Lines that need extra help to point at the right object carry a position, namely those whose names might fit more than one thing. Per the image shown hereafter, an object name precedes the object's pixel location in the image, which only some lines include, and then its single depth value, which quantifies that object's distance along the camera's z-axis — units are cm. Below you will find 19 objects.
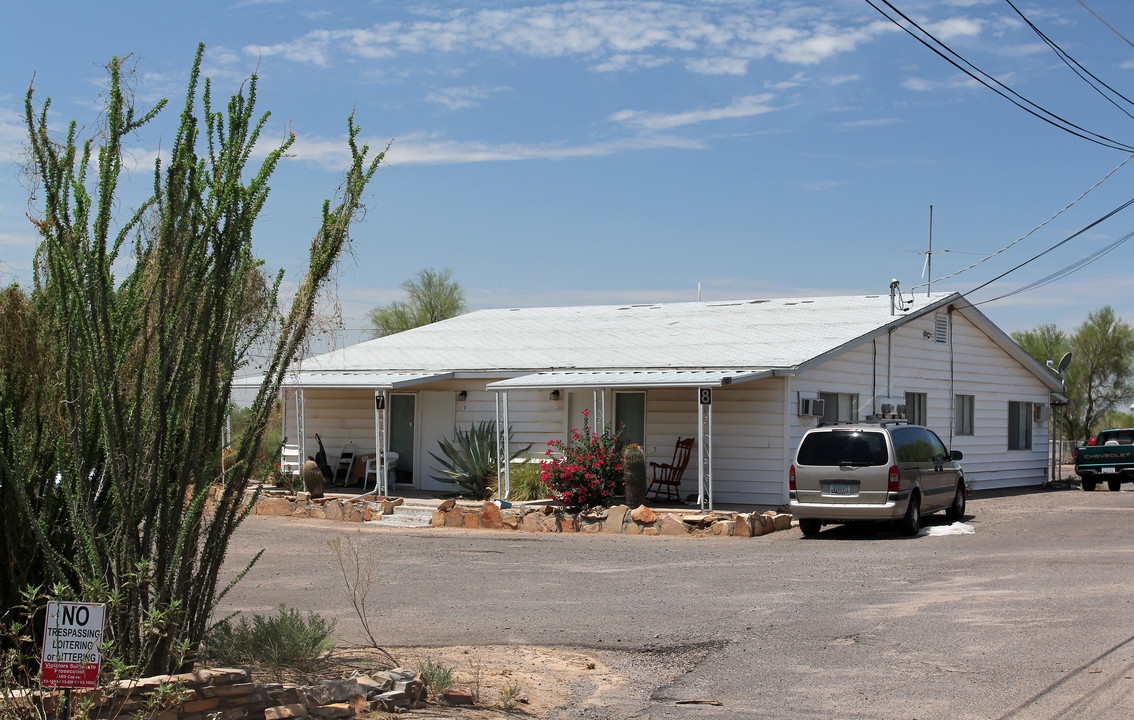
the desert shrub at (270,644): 642
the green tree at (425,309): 4544
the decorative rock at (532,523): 1686
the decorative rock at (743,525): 1553
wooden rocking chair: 1872
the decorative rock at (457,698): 621
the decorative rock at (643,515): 1599
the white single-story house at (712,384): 1839
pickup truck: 2609
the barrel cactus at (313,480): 1970
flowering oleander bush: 1698
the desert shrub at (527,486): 1936
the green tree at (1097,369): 4603
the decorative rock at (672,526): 1578
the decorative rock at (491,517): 1706
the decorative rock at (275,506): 1934
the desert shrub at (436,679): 631
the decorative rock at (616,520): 1627
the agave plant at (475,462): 2023
